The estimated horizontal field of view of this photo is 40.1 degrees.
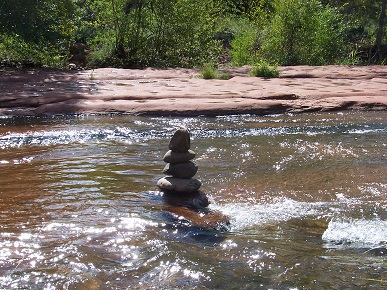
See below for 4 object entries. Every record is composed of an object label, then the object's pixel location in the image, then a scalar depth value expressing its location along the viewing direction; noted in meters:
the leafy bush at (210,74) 12.35
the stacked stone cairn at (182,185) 4.30
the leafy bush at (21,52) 13.63
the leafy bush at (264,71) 12.96
